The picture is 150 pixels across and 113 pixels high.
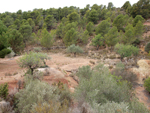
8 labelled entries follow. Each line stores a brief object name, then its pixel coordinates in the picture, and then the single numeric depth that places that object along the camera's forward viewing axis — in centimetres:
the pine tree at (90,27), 3931
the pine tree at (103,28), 3538
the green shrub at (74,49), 2738
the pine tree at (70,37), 3316
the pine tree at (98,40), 3280
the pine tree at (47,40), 3291
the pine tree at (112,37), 2908
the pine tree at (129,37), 2836
